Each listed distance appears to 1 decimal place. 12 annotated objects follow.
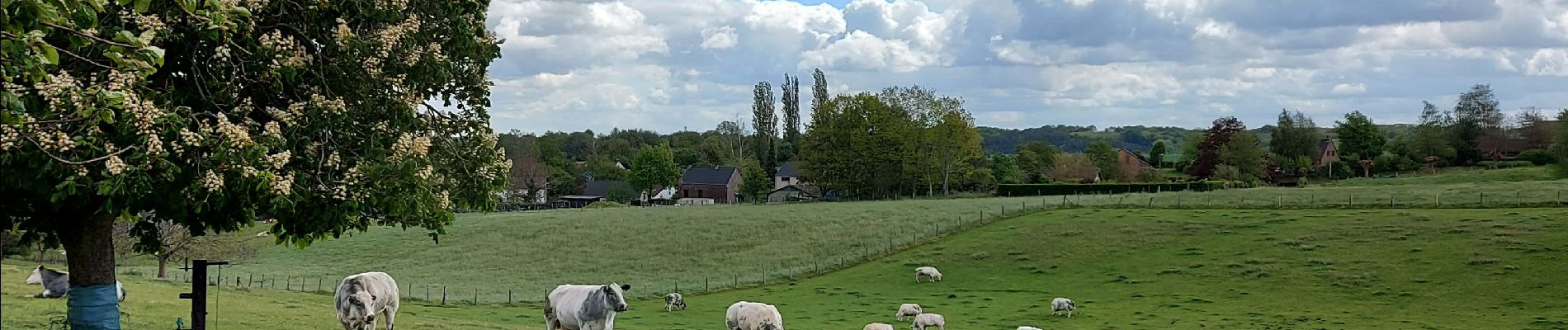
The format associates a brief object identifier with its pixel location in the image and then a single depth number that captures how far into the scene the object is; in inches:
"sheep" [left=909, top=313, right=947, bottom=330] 1133.7
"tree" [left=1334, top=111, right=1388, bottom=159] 4170.8
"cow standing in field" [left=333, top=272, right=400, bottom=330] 730.8
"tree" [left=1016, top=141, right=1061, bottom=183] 4454.7
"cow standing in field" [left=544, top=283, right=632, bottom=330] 794.2
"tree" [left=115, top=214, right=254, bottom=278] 1638.8
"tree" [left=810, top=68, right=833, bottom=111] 5280.5
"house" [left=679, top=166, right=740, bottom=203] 4987.7
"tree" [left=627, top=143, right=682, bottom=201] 4916.3
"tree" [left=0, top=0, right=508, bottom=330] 406.3
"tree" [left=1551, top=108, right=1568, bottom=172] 3112.7
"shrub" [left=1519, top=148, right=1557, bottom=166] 3673.7
